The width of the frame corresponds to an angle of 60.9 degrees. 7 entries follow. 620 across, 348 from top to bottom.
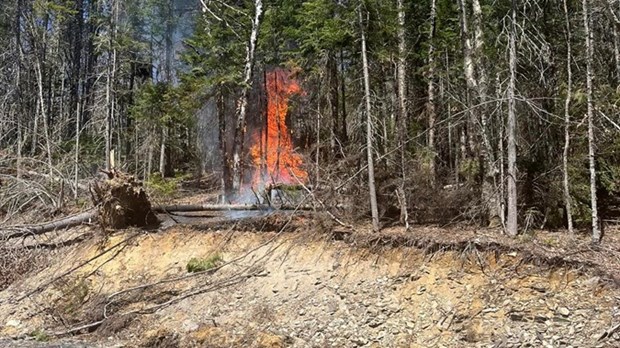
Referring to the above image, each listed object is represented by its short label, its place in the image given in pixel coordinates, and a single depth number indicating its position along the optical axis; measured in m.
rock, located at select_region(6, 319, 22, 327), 12.72
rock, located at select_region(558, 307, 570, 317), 8.45
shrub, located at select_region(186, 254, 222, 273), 13.02
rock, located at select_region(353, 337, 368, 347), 9.52
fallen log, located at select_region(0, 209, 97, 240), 15.78
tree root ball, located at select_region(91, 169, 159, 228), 14.66
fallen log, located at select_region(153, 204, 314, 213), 15.90
